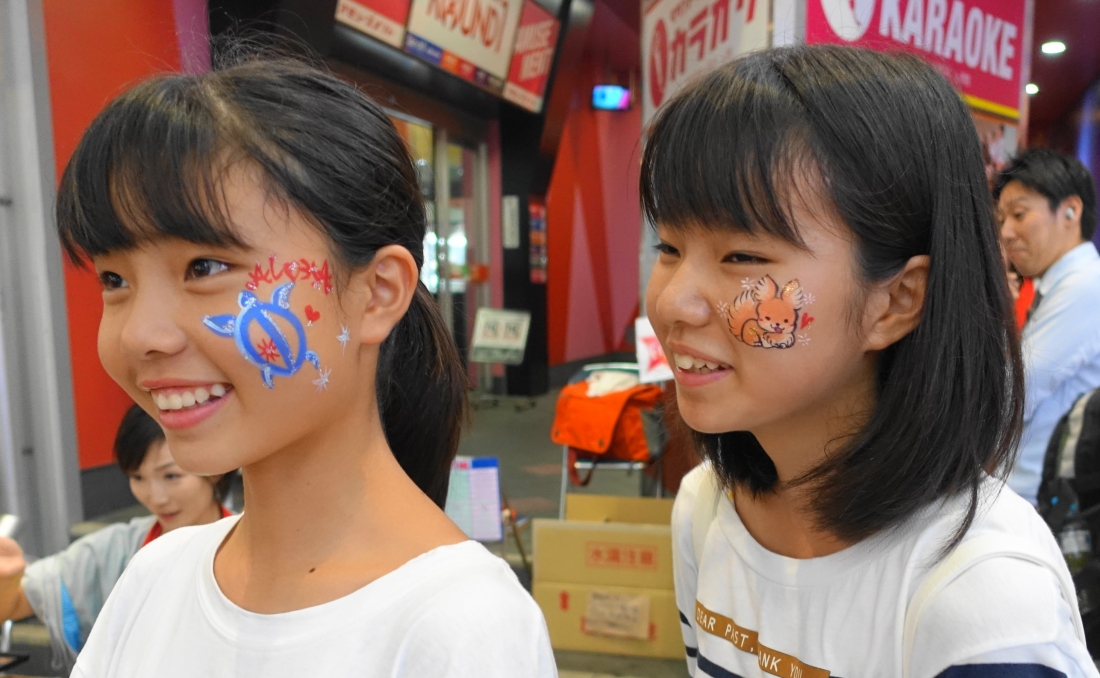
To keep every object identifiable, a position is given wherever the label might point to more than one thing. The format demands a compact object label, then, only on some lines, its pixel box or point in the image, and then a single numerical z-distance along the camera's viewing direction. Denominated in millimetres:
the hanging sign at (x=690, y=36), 2457
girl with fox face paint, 823
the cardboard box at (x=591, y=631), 2625
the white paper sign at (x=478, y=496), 3066
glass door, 6914
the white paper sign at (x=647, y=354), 2816
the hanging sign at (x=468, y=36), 5383
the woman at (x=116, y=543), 1777
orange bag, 3135
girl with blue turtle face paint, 709
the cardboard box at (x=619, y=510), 2789
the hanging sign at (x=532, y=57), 6402
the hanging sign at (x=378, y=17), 4555
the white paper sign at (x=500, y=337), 7234
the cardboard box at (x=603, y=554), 2623
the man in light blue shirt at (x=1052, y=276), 2223
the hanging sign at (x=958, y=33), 2340
